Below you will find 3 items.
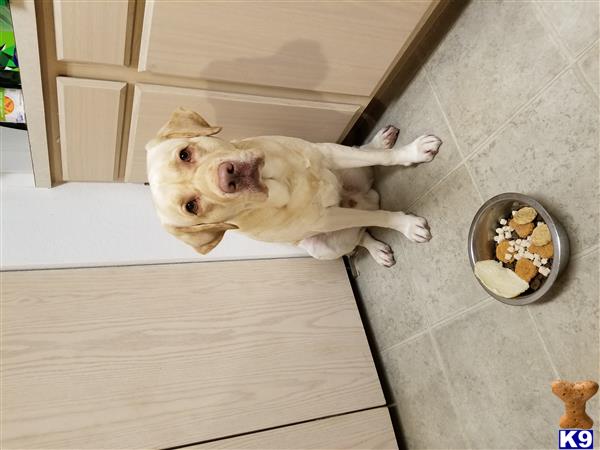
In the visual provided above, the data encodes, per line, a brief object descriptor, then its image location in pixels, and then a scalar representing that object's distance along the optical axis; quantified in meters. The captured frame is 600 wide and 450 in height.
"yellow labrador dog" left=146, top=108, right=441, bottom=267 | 1.40
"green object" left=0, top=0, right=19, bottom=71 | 1.29
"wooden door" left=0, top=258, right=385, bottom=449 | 1.57
